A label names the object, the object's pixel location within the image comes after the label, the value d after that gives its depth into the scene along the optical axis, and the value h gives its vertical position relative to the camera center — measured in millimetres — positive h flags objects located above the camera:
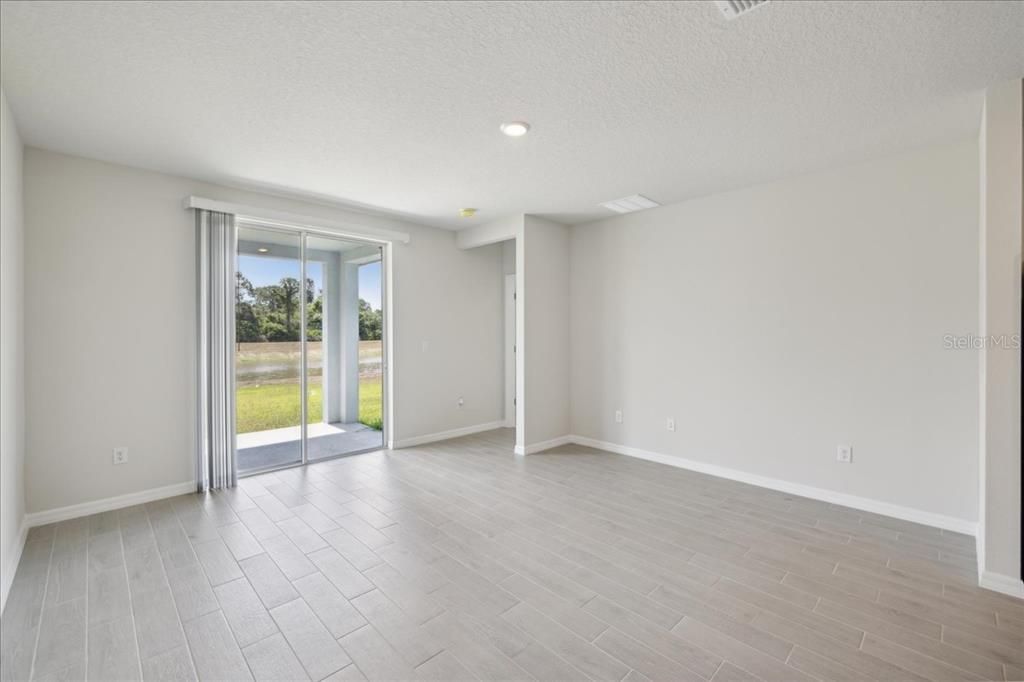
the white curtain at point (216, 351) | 3904 -79
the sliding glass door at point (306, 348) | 4375 -64
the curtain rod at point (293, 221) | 3889 +1177
